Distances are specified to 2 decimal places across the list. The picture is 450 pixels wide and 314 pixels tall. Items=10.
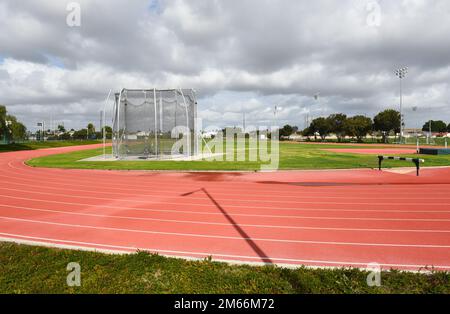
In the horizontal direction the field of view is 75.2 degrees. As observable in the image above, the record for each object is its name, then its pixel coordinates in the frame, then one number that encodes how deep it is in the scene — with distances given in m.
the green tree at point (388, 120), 79.38
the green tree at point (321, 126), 89.51
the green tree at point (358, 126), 79.31
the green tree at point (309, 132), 101.04
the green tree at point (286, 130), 123.38
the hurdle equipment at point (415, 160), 15.53
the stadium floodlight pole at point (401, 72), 57.69
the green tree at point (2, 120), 46.30
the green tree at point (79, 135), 99.31
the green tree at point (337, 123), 85.38
